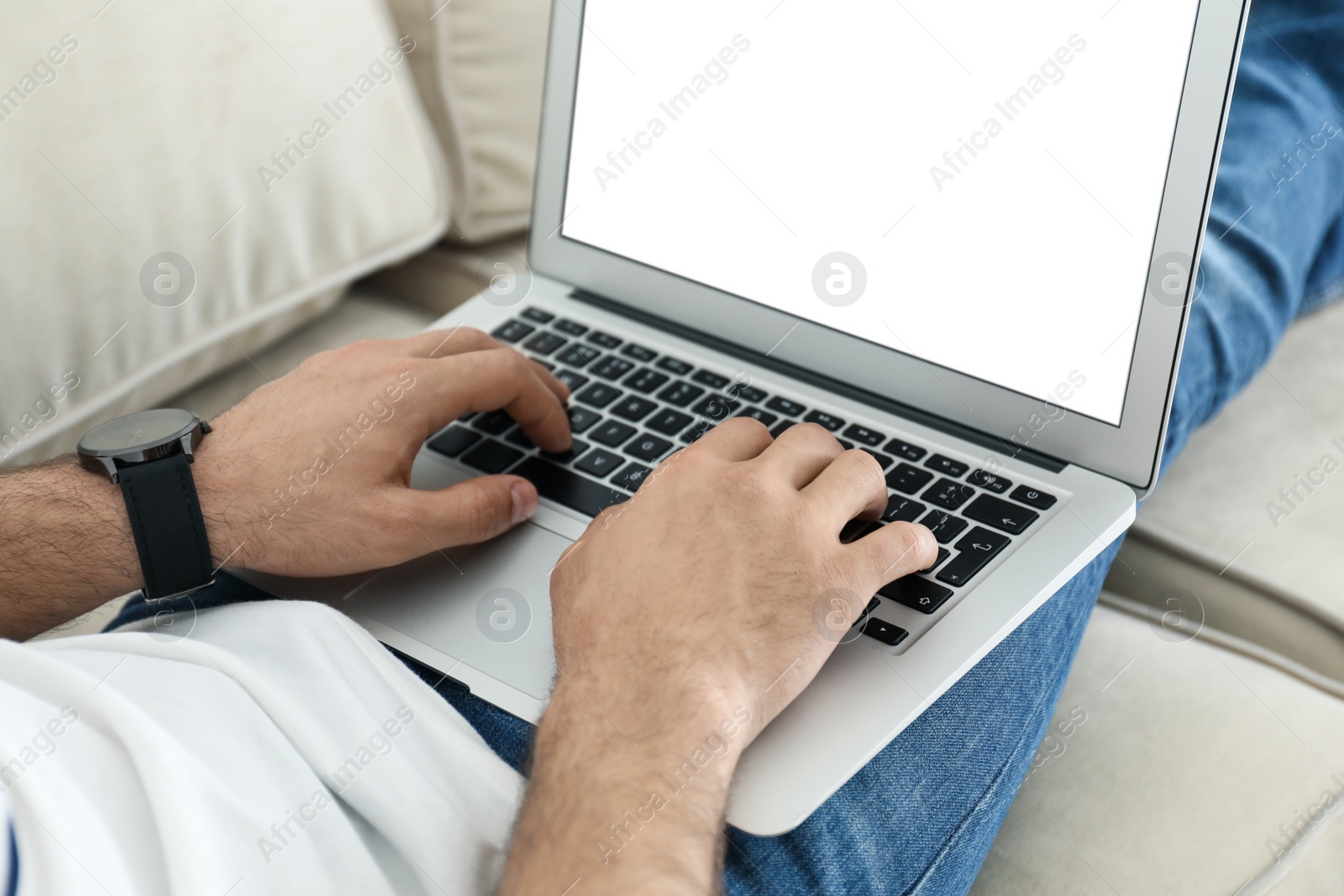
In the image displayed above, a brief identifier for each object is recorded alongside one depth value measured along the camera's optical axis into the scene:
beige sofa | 0.69
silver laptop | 0.58
